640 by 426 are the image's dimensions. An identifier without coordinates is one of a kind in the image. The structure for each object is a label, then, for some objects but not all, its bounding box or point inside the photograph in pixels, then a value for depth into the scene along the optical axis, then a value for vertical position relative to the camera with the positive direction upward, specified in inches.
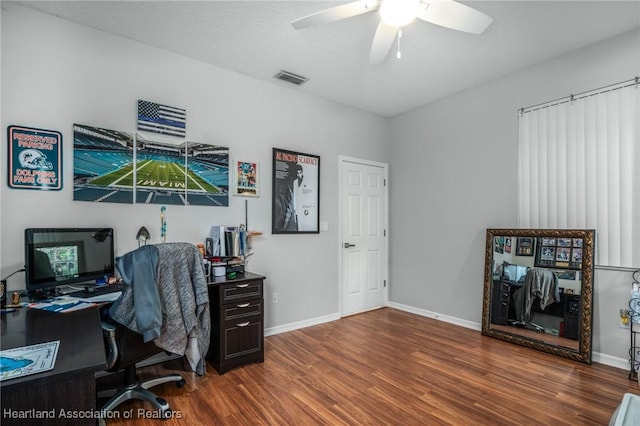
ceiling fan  74.2 +48.9
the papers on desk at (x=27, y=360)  39.9 -20.1
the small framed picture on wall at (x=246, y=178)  134.1 +14.7
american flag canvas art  112.7 +34.7
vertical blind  108.6 +16.3
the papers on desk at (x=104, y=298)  79.8 -22.1
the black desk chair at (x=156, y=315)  75.9 -25.8
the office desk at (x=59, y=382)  38.6 -21.1
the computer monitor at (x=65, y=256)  84.7 -12.3
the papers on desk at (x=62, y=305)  71.5 -21.7
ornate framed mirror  114.5 -31.0
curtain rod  109.3 +43.9
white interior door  172.7 -13.1
